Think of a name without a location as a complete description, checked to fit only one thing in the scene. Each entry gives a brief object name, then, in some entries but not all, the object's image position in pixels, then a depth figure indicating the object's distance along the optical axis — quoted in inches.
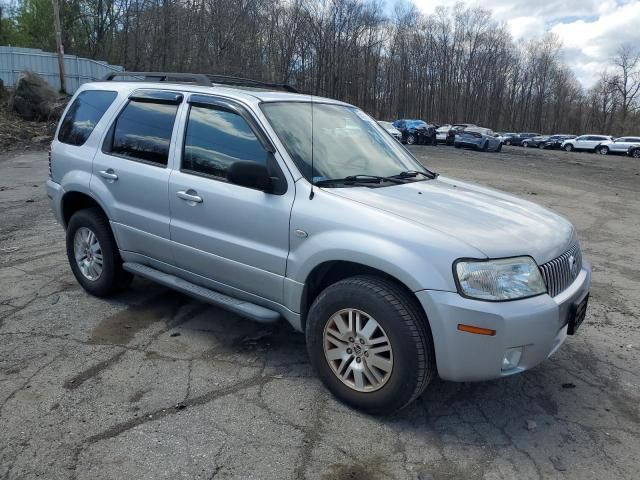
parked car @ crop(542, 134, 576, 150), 2020.9
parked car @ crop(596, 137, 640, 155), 1627.7
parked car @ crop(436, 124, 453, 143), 1537.0
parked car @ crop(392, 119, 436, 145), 1466.5
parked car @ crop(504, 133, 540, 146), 2211.6
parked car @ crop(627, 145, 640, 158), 1573.6
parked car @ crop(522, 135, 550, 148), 2081.7
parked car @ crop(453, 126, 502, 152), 1354.6
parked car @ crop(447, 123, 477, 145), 1491.1
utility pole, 999.6
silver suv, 115.0
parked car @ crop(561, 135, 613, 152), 1797.5
